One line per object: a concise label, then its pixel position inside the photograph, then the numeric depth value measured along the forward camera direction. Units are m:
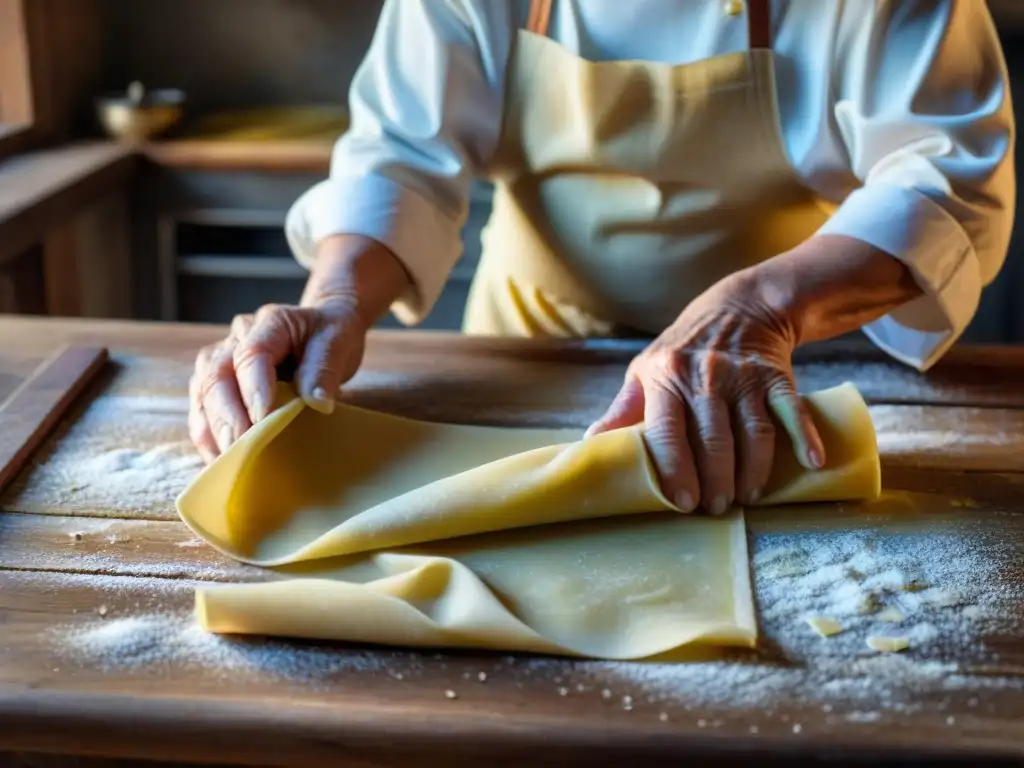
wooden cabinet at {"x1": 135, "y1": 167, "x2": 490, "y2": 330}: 2.40
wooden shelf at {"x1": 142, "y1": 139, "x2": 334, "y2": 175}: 2.33
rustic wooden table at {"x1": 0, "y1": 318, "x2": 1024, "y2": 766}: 0.63
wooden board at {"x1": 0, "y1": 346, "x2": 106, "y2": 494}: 0.95
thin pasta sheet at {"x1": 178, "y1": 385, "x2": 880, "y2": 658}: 0.72
